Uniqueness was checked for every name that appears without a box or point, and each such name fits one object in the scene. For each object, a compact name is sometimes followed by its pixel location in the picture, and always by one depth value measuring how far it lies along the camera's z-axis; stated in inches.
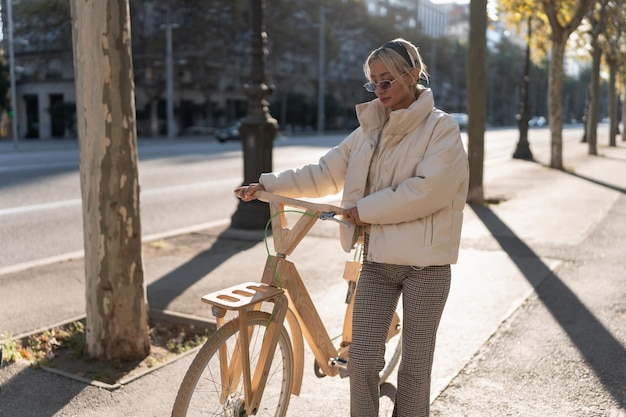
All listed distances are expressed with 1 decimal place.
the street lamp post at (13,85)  1256.5
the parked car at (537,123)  3642.0
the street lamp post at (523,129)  924.0
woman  111.4
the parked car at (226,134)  1594.5
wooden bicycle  112.4
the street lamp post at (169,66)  1768.0
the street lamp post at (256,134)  373.1
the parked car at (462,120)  2194.4
